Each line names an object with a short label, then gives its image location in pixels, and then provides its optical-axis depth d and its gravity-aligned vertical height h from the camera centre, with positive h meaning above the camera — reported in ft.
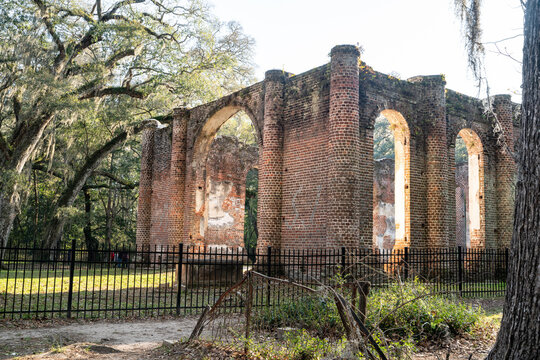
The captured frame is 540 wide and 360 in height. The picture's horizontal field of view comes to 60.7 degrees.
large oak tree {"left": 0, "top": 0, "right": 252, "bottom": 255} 49.24 +19.01
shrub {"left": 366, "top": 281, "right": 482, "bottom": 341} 21.08 -4.04
